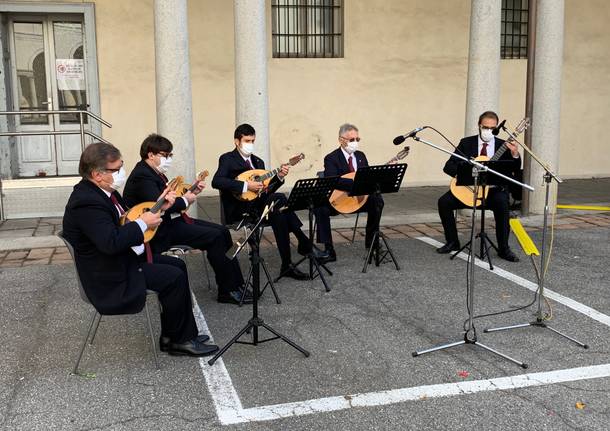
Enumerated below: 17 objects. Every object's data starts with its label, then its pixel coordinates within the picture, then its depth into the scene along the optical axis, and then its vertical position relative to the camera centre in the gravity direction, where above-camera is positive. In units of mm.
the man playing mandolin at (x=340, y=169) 6949 -624
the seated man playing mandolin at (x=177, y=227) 5352 -1000
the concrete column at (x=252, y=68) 7906 +560
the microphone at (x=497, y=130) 4938 -143
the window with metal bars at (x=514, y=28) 12422 +1617
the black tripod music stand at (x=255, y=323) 4391 -1474
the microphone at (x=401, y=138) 4378 -183
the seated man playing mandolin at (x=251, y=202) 6301 -866
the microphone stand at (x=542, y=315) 4496 -1592
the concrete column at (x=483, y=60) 8812 +710
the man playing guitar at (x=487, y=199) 7051 -998
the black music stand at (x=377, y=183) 6324 -709
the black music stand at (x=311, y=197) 5762 -774
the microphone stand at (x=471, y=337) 4363 -1618
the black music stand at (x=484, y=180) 5779 -665
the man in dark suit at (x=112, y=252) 3932 -881
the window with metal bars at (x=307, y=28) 11289 +1505
